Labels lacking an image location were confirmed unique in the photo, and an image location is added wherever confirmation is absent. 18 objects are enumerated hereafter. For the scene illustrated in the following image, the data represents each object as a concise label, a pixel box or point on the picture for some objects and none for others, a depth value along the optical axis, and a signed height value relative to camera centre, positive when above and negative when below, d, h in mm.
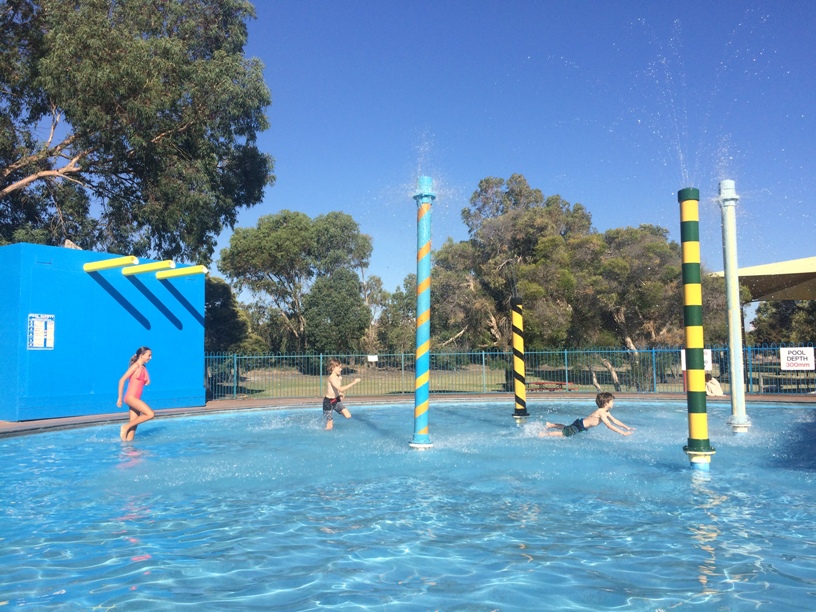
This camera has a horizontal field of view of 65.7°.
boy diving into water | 10586 -1276
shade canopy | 27172 +2952
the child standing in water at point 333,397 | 13461 -1075
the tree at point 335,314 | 46375 +2407
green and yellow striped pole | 8023 +156
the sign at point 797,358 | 21047 -487
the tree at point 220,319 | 34719 +1570
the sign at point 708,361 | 20688 -572
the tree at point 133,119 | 20500 +8256
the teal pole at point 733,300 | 11617 +801
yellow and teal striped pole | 10242 +588
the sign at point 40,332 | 15547 +415
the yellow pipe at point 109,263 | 16406 +2221
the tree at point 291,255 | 46438 +6956
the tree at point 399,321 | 52047 +2245
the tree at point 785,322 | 42312 +1561
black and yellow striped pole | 12719 -255
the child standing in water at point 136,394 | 11859 -868
